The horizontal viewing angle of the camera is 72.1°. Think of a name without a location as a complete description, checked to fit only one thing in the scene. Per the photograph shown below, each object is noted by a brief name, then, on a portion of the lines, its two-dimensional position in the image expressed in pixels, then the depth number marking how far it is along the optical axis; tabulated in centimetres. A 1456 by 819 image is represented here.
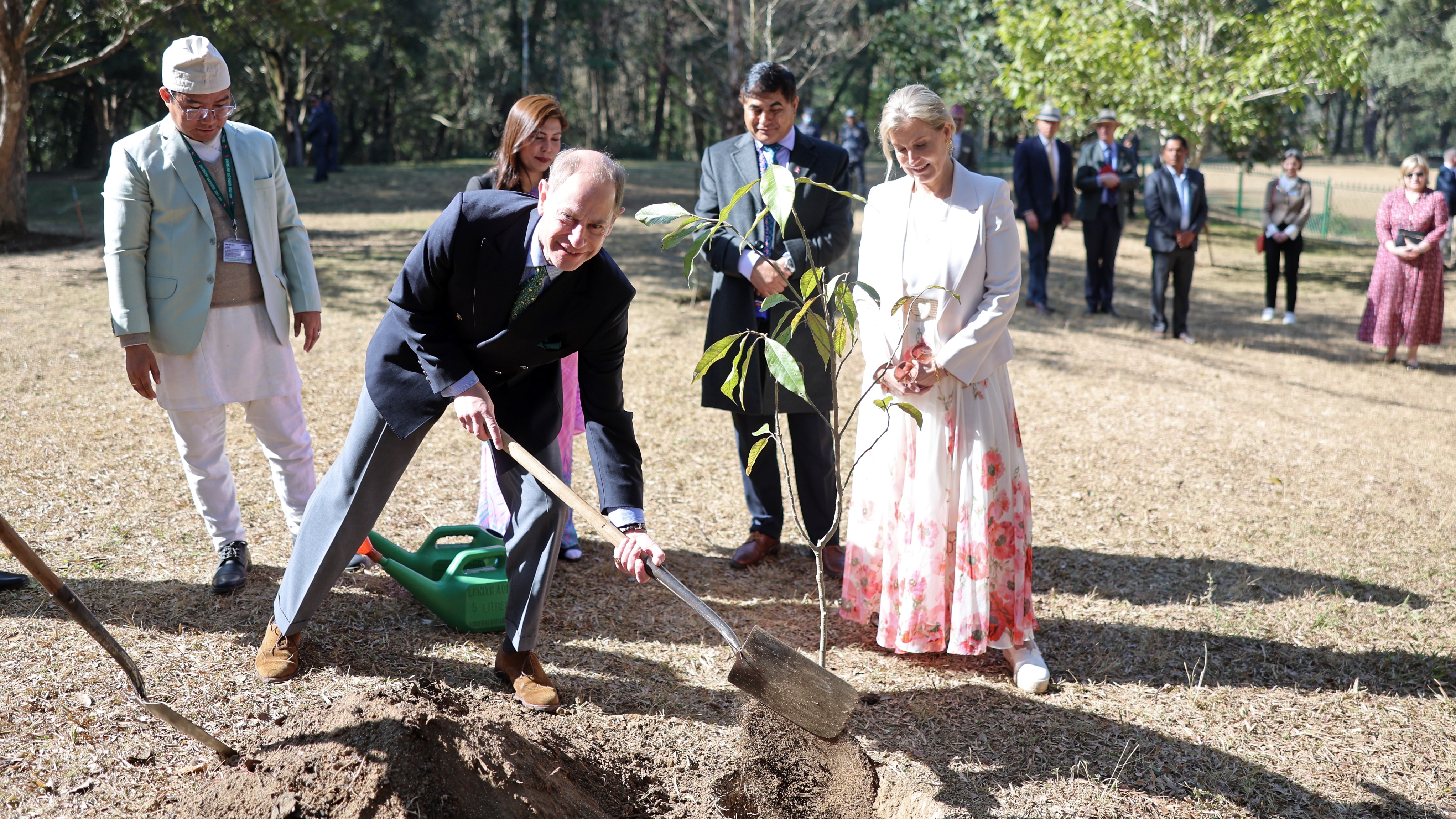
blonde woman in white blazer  318
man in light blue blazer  336
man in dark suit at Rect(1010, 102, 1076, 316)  958
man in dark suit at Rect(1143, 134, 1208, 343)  902
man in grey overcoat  379
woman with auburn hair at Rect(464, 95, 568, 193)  369
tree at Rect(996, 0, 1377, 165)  1170
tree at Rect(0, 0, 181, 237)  987
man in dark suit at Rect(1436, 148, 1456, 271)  1211
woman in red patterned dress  804
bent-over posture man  263
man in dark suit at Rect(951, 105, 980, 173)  1190
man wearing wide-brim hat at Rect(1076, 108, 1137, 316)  992
